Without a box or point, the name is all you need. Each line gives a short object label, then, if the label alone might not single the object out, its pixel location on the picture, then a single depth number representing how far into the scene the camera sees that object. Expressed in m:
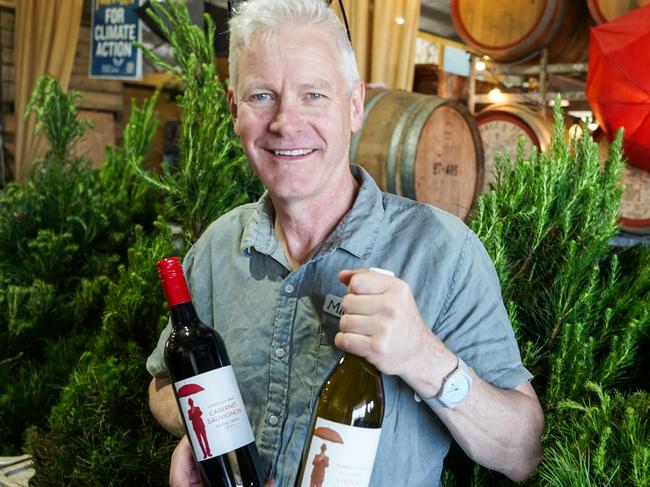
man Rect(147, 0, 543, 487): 1.13
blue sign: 4.68
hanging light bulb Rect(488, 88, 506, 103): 3.74
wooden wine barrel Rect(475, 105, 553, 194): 3.40
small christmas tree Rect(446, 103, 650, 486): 1.28
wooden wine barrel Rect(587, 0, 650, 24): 3.07
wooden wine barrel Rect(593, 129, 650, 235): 2.97
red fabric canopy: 2.66
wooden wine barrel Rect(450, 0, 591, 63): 3.49
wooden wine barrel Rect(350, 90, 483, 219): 2.63
